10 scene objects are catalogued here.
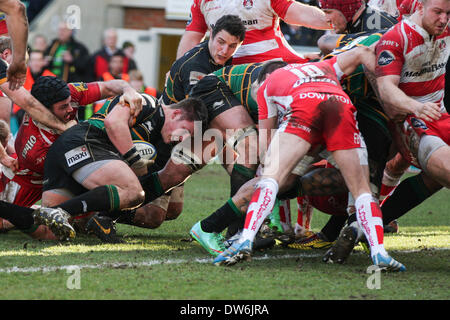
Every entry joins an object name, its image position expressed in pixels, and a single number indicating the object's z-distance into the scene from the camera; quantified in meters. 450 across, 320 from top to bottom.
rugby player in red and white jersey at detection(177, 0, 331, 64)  14.06
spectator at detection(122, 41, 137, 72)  28.33
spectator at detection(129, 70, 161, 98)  26.41
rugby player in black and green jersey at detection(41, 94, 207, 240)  11.20
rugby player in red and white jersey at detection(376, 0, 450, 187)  9.94
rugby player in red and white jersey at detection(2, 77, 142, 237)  12.31
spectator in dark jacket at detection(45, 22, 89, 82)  27.84
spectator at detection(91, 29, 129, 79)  28.39
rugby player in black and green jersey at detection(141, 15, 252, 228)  12.77
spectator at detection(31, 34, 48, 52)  29.12
